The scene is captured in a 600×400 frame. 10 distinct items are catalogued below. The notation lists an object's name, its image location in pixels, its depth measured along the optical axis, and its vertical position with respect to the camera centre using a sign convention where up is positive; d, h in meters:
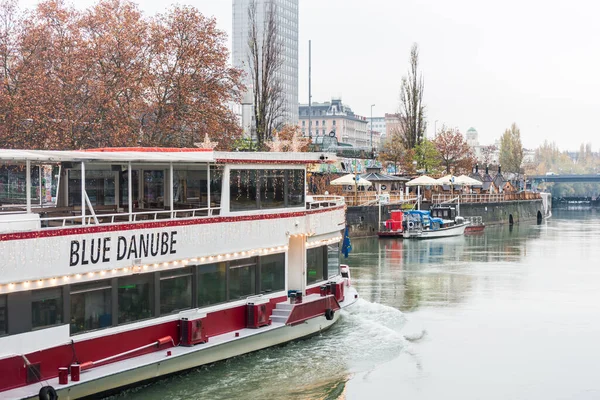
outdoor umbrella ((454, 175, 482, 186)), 77.41 -0.29
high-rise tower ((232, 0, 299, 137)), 184.62 +31.97
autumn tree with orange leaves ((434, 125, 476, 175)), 99.81 +3.36
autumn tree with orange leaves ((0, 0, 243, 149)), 38.28 +5.00
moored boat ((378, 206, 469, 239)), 61.66 -3.64
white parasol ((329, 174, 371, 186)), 63.56 -0.26
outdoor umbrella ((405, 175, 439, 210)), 71.88 -0.36
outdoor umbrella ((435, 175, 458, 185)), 74.68 -0.19
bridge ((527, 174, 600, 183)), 160.00 +0.03
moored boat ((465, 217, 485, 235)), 70.75 -4.28
